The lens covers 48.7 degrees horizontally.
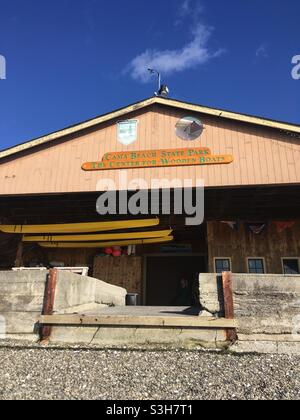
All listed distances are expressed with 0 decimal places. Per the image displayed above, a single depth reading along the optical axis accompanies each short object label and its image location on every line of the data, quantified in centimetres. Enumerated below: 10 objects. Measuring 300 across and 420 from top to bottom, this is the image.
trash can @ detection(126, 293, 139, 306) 1312
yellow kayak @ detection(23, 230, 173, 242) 1452
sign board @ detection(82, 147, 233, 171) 1193
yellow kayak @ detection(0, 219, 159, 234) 1400
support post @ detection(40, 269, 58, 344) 613
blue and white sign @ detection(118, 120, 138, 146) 1290
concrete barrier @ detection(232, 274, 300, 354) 569
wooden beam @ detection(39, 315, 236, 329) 576
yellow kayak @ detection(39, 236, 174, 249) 1541
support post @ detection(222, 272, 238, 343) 574
